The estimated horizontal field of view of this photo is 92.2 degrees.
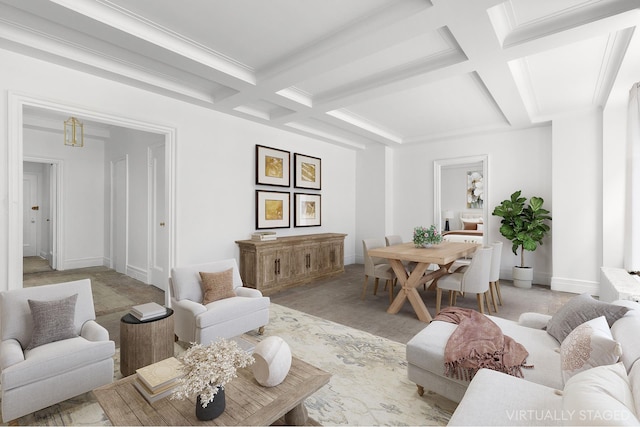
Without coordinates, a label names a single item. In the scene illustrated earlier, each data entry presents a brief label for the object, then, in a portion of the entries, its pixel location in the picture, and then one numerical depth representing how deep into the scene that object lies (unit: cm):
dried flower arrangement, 136
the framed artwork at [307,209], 600
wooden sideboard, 468
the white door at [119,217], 594
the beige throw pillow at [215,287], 303
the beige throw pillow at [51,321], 210
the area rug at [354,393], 192
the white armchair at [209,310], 269
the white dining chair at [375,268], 423
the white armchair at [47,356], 180
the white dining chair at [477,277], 354
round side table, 230
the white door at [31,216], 784
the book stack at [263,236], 480
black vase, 139
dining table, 352
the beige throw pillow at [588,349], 140
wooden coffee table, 140
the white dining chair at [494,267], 386
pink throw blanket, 177
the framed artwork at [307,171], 594
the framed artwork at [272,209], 521
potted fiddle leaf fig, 505
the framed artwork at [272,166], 520
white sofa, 112
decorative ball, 164
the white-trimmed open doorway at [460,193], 815
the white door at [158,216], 490
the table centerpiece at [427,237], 421
